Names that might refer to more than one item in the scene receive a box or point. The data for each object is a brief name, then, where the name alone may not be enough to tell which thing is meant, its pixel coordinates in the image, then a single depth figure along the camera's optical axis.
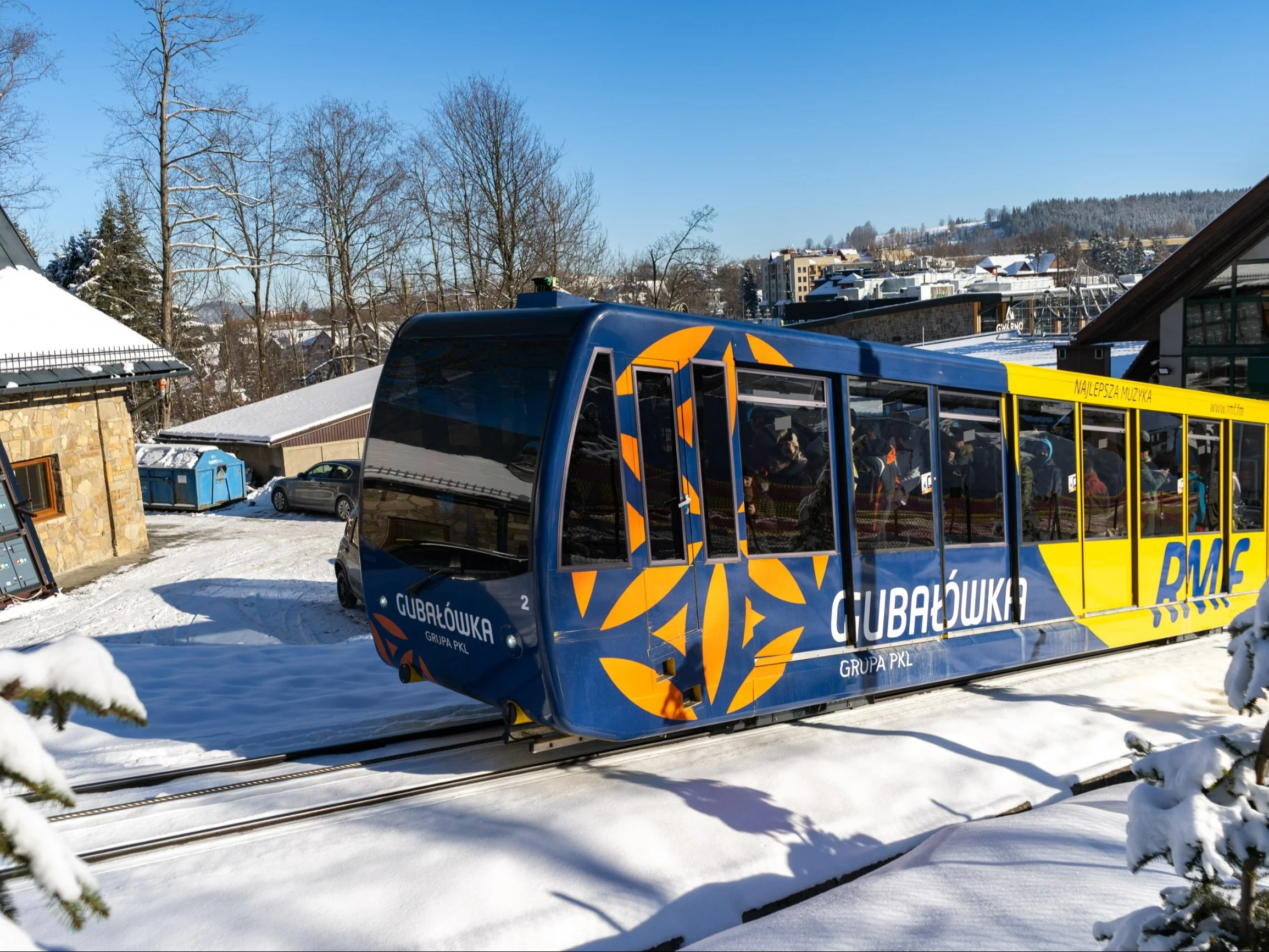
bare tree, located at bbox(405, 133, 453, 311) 44.66
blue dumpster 28.23
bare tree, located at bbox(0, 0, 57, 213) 29.03
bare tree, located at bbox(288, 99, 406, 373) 45.72
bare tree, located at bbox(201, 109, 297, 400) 32.94
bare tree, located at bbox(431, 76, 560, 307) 37.00
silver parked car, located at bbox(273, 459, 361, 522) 26.05
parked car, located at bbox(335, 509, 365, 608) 14.28
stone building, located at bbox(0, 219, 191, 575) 17.42
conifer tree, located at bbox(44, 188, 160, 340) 44.88
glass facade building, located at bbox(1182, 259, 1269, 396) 21.41
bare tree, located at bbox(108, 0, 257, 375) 31.73
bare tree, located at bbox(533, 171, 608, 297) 36.97
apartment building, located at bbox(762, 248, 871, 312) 187.88
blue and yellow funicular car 5.84
